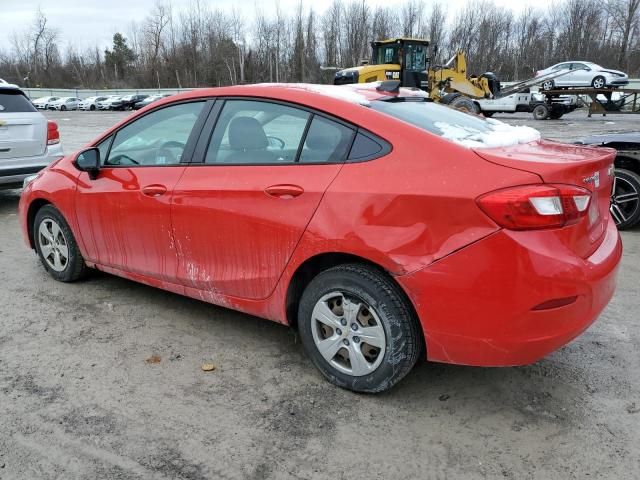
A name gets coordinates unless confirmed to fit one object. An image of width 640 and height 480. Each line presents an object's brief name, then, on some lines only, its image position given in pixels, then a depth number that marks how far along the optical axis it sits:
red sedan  2.35
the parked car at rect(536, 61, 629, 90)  25.00
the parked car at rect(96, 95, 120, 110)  54.38
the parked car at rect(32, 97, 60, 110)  59.71
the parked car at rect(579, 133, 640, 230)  5.71
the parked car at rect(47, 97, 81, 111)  57.50
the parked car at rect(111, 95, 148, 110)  53.94
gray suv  6.96
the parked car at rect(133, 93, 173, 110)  52.39
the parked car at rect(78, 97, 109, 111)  56.97
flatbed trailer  23.30
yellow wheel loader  23.00
